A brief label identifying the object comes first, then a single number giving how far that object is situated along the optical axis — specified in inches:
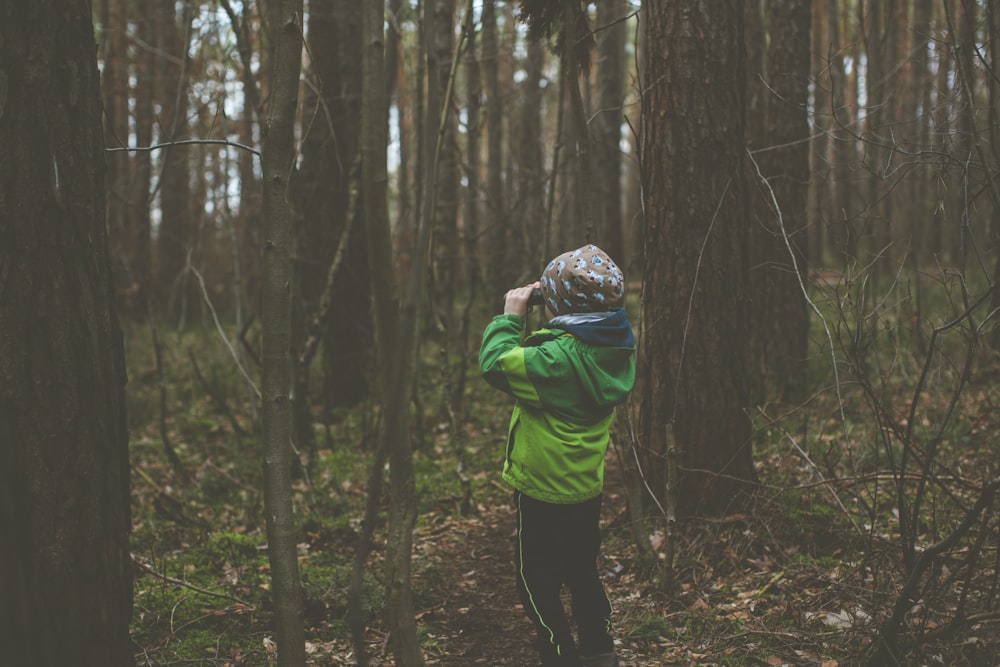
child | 124.0
